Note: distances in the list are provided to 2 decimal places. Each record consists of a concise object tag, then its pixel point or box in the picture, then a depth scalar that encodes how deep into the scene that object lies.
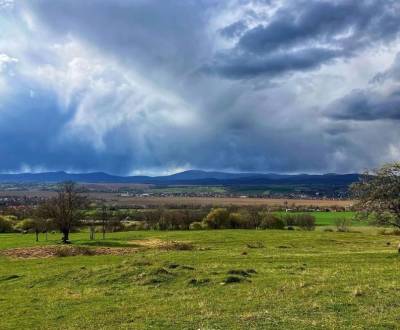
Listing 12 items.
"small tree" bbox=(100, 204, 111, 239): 100.24
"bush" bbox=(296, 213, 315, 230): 118.41
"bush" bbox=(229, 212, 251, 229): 116.12
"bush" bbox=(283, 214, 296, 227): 125.20
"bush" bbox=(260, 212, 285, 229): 115.19
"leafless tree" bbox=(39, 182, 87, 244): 74.88
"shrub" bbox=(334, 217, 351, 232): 106.22
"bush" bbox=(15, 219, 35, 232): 104.94
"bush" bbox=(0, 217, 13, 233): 106.62
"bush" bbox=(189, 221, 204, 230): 112.68
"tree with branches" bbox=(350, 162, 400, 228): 45.55
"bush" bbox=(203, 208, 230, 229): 113.75
